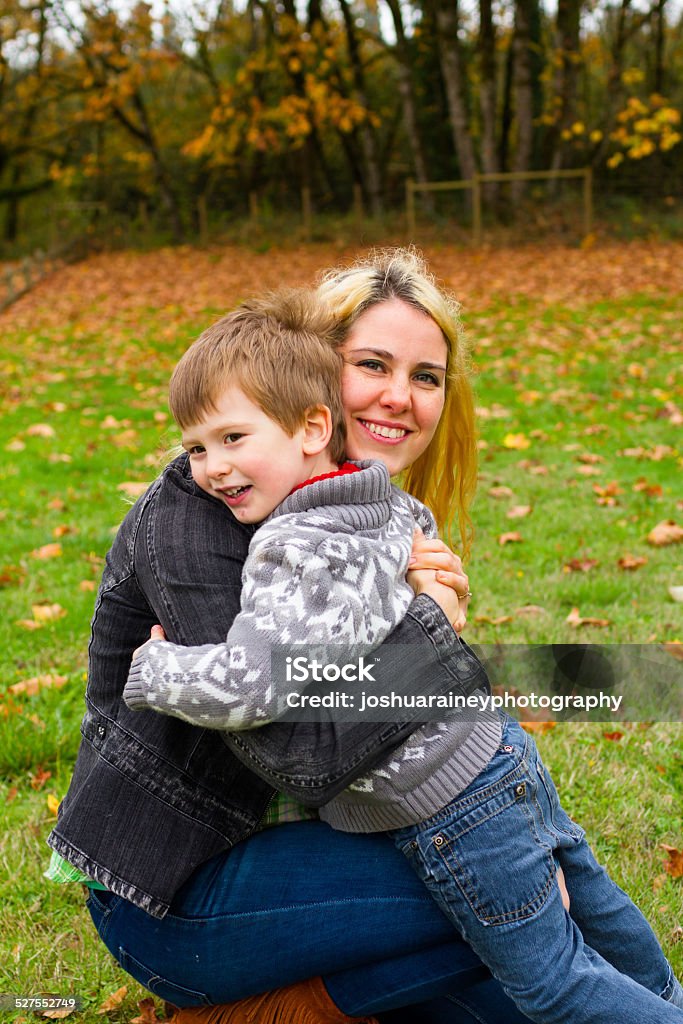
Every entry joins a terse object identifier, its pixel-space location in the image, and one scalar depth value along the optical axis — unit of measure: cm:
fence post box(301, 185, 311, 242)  2267
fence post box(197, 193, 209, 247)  2363
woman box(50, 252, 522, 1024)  186
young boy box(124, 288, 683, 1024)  163
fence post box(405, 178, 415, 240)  1911
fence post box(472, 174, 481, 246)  1833
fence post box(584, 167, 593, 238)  1859
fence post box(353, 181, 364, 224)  2173
